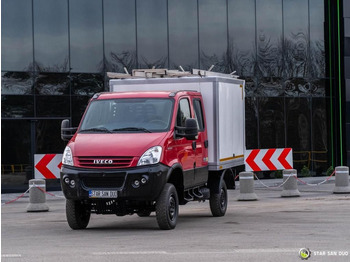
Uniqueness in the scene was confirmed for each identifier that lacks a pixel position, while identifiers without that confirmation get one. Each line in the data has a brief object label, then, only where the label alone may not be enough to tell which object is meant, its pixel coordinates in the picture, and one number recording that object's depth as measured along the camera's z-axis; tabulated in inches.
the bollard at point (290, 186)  890.7
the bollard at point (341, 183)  921.3
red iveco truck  536.1
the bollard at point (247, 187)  860.6
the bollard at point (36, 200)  780.0
